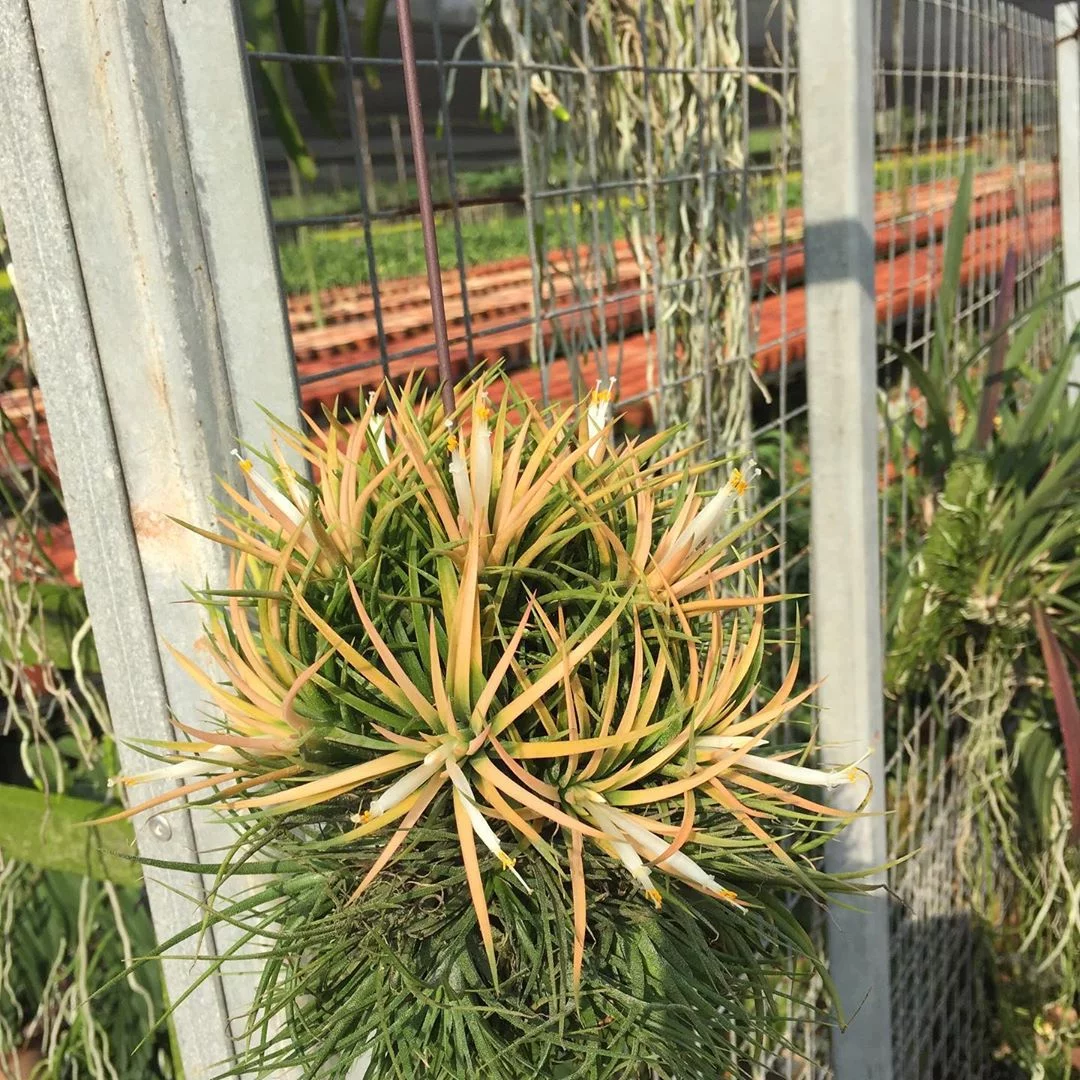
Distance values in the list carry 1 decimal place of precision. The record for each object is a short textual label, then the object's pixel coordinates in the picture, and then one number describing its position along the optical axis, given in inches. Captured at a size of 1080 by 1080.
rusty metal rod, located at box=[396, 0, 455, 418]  15.3
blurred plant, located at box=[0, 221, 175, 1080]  30.5
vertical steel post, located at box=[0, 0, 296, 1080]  18.3
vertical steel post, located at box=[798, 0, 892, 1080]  35.8
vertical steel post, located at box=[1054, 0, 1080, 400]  86.3
